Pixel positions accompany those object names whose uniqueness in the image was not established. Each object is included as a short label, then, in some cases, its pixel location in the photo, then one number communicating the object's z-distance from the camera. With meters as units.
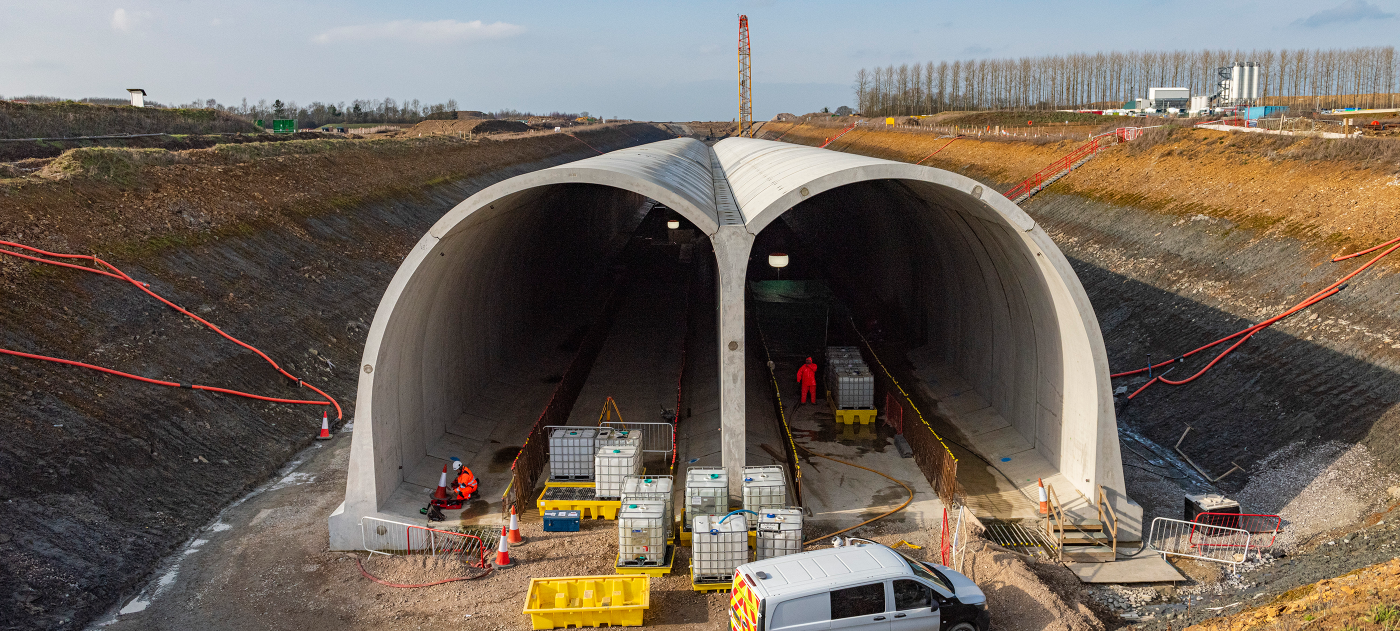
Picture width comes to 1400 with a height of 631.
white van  9.65
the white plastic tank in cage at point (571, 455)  15.03
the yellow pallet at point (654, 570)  12.16
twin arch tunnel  13.49
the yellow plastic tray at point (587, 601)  10.81
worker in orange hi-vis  14.41
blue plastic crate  13.62
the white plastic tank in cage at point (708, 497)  13.18
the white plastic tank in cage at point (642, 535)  12.10
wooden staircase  12.61
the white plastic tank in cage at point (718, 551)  11.77
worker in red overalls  20.20
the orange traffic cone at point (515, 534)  12.94
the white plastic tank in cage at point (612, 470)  14.22
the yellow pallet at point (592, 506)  14.11
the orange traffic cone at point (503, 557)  12.45
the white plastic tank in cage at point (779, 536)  11.99
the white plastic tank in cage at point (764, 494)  13.14
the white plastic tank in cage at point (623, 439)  14.91
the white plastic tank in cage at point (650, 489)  12.90
